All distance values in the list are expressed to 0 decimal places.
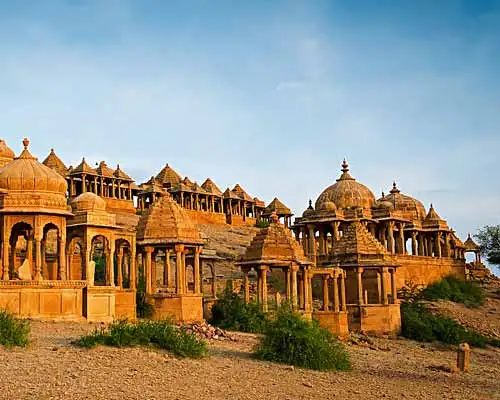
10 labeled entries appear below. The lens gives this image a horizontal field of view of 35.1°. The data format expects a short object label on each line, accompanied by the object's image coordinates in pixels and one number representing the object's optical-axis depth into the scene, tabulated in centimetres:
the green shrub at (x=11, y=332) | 1741
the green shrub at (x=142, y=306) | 2814
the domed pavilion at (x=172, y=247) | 2831
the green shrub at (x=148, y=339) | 1812
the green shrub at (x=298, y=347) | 1972
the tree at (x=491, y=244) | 5653
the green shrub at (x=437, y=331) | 3359
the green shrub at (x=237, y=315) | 2811
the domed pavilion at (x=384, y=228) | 4312
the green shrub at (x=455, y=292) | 4172
